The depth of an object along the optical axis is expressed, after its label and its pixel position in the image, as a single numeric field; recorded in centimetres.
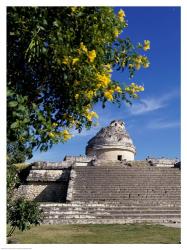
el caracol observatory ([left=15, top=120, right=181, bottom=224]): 1648
